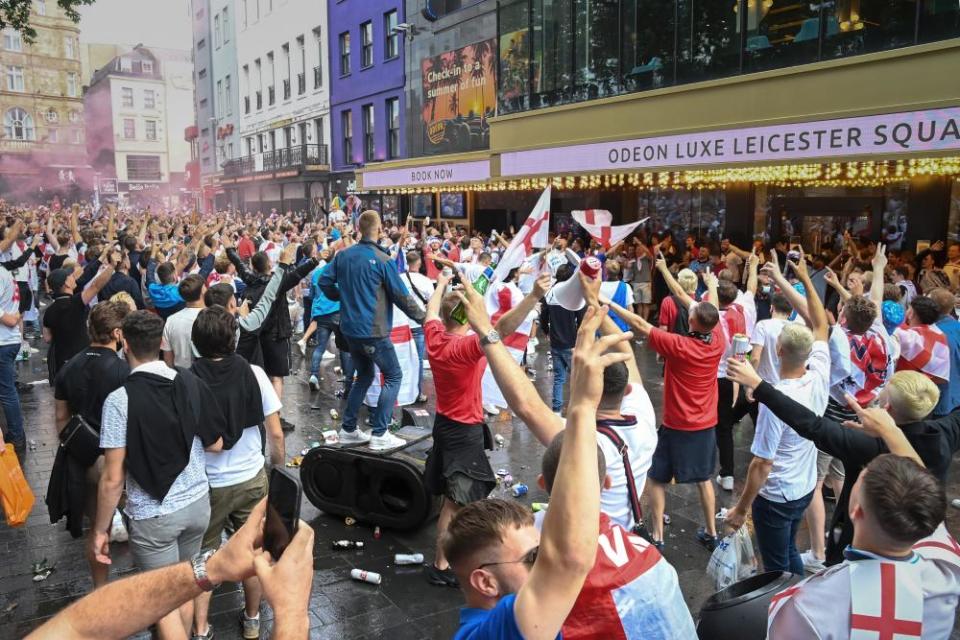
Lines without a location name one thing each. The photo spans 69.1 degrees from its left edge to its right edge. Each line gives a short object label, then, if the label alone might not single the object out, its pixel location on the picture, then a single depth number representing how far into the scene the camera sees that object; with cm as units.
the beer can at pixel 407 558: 495
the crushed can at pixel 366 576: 470
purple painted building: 2644
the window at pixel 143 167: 6953
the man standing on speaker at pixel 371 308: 708
